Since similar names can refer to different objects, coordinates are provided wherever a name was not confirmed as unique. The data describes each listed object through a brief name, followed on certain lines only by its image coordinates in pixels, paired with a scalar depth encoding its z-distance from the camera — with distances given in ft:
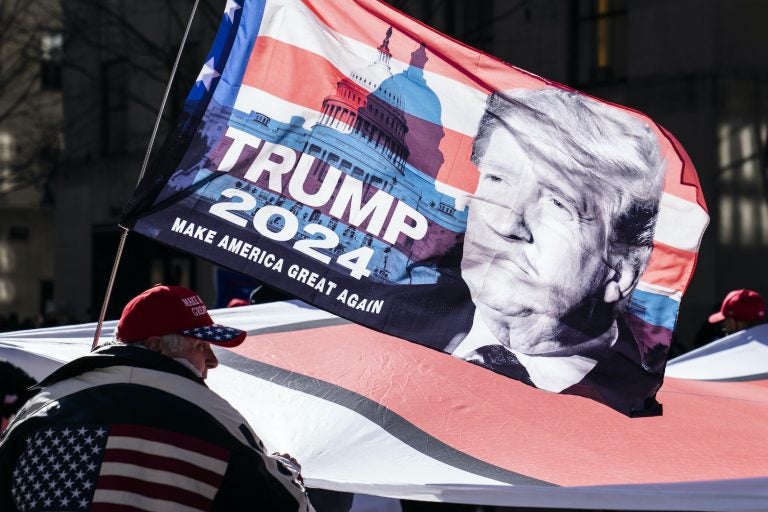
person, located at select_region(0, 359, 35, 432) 46.75
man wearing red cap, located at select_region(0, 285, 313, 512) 20.44
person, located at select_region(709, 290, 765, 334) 55.06
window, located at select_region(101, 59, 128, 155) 183.83
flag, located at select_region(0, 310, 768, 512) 30.48
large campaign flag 31.27
